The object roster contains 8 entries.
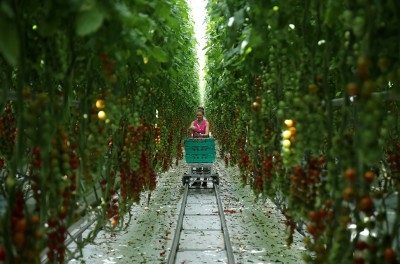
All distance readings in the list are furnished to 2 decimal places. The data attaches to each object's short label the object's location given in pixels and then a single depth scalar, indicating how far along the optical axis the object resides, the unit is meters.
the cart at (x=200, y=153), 9.23
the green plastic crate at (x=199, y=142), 9.21
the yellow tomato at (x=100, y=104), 2.46
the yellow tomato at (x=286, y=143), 2.37
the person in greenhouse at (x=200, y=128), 9.46
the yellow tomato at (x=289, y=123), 2.44
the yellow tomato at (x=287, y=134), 2.39
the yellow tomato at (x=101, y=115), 2.50
